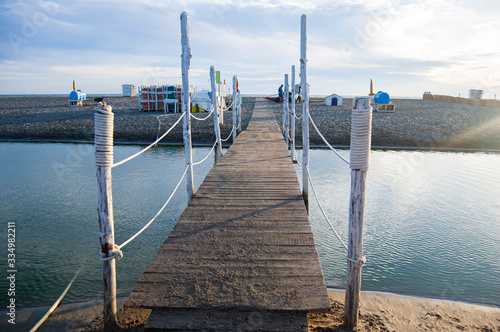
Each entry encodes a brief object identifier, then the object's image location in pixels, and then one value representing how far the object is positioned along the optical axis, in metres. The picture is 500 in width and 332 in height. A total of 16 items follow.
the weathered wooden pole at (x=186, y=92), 5.80
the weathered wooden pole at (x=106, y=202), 2.87
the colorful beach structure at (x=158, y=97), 25.75
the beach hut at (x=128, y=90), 52.71
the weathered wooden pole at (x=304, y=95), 6.30
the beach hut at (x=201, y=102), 25.17
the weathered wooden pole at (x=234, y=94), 14.89
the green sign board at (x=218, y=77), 19.34
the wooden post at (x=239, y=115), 17.91
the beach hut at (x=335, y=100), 30.88
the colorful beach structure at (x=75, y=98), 33.06
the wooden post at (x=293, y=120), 10.95
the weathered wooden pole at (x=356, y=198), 3.04
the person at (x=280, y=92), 31.92
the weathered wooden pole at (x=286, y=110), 13.41
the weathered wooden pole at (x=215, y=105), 9.66
